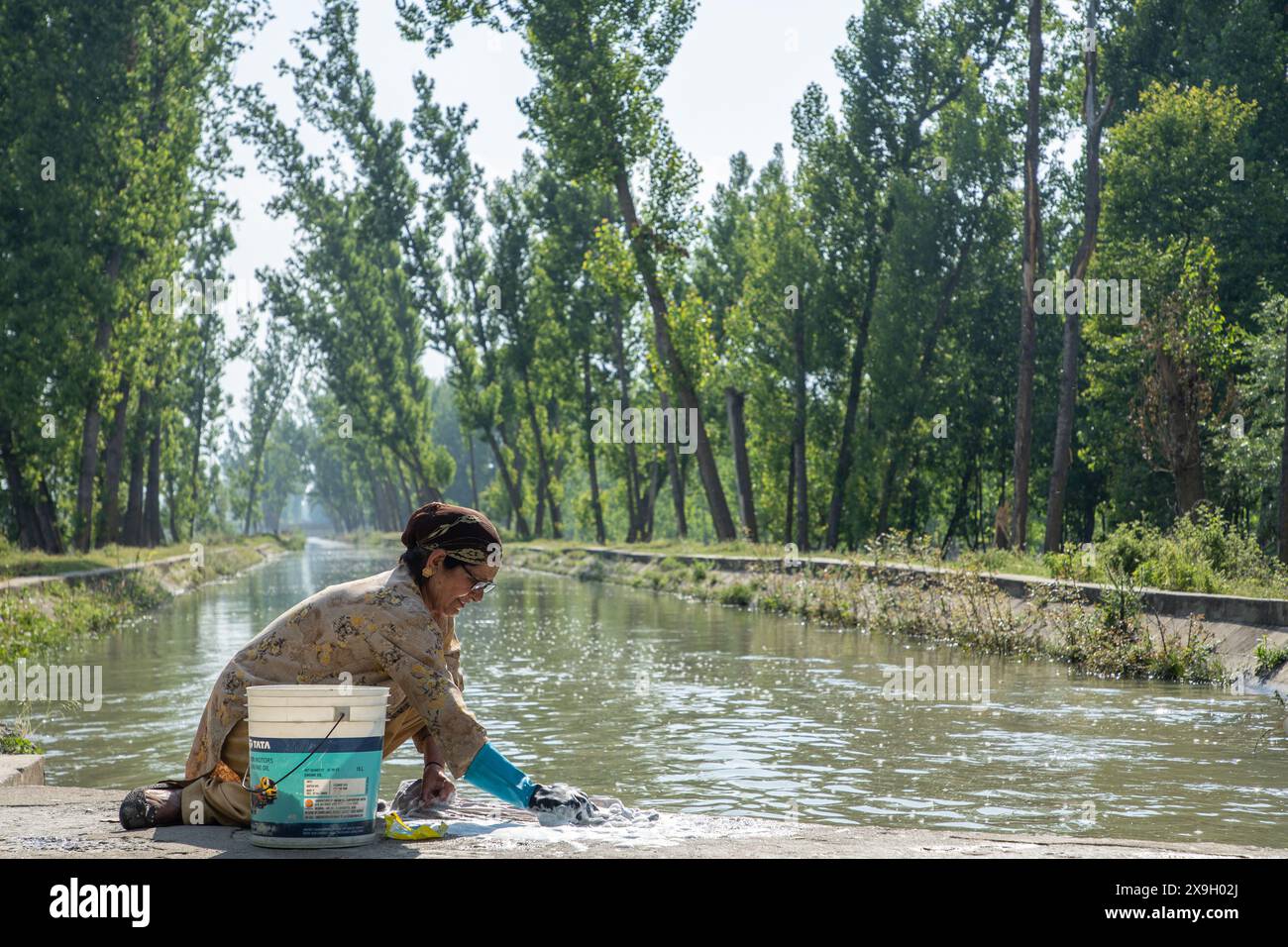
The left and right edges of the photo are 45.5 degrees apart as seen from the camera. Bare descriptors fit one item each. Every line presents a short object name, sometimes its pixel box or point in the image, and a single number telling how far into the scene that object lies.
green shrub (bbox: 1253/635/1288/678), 15.26
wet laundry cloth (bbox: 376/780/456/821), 6.75
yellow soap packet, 6.14
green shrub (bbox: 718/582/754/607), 31.90
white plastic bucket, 5.83
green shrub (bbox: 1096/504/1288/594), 18.94
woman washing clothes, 6.37
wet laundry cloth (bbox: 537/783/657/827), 6.52
